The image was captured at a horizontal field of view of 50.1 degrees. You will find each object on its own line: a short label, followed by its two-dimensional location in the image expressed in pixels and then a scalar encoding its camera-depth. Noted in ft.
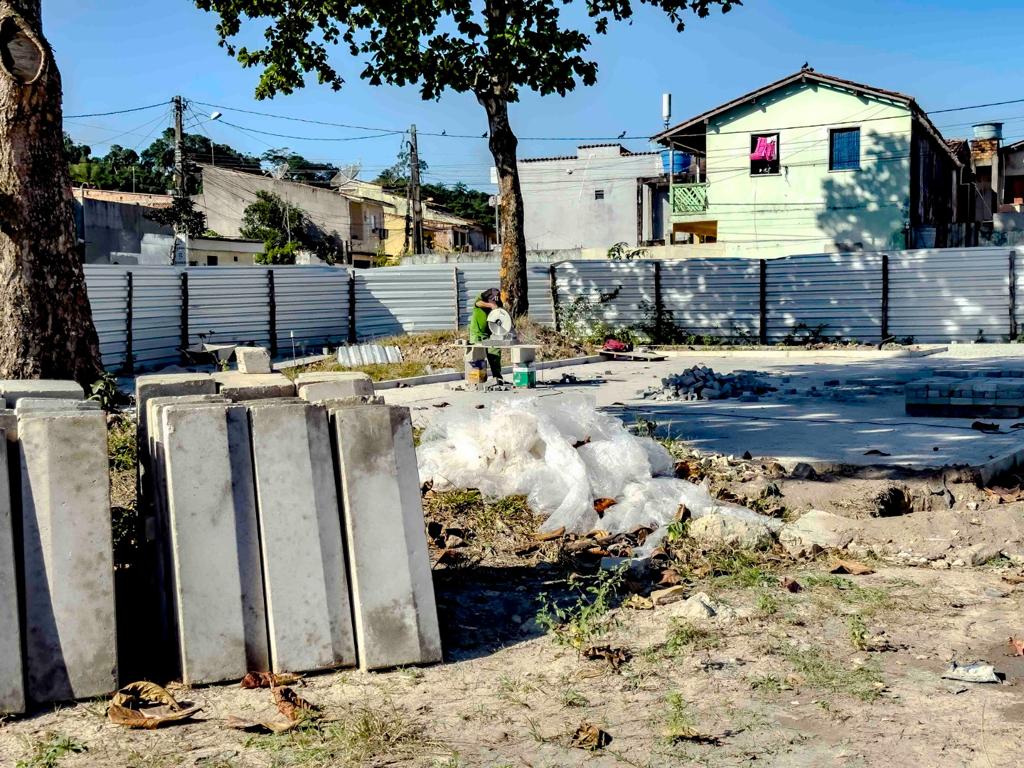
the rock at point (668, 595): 17.81
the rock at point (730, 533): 21.08
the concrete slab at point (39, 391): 17.15
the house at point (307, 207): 202.69
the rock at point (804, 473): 26.68
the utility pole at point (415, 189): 163.32
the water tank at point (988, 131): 166.05
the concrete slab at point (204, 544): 14.15
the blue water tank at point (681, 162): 156.87
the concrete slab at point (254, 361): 21.43
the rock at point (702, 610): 16.96
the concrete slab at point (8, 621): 13.03
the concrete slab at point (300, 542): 14.48
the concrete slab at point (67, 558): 13.46
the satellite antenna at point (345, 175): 214.07
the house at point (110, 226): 147.84
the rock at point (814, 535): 21.03
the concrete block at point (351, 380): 18.02
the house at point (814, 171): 121.39
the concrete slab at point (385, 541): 14.82
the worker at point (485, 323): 53.11
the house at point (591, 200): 187.01
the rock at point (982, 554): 20.16
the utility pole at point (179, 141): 136.67
